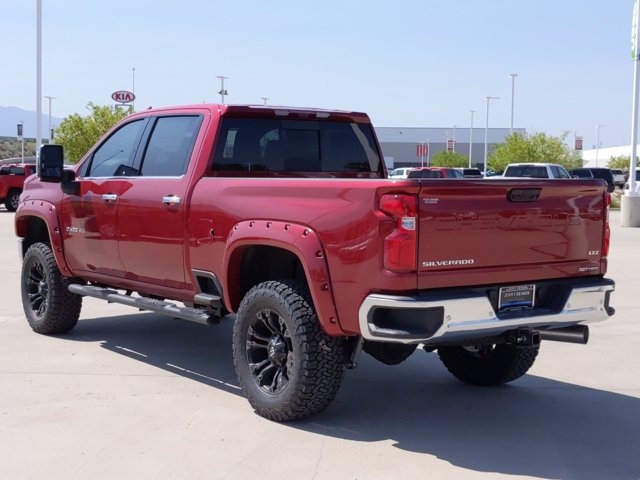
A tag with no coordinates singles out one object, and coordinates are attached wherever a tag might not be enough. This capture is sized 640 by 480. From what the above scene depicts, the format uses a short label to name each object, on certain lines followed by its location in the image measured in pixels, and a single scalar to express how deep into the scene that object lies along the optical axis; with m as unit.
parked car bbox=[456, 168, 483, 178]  43.10
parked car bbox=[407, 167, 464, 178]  31.11
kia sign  61.86
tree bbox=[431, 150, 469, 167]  78.38
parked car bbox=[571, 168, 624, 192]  39.94
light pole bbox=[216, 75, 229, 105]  51.53
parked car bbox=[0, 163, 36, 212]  29.94
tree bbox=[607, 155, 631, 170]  85.00
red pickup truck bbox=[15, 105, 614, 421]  4.70
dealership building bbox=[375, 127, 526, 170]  103.88
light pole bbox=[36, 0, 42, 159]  30.35
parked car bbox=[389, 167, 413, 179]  37.18
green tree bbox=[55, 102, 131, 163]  55.41
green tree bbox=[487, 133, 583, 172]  57.22
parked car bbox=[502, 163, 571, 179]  31.64
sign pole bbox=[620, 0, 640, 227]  24.55
